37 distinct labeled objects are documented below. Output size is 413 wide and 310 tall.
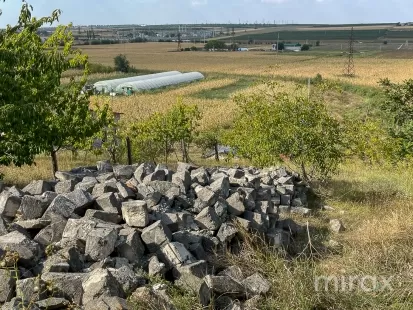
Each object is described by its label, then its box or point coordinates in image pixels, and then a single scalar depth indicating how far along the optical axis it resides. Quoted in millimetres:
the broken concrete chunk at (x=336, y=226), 9633
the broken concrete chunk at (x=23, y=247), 6034
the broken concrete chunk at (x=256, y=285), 5941
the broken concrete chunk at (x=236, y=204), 8625
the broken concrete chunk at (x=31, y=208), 7438
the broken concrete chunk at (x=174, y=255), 6441
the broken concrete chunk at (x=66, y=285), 5492
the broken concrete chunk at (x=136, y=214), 7145
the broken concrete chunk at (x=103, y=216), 7178
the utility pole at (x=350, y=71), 52603
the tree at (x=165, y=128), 16625
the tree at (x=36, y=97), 8727
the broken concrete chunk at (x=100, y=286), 5375
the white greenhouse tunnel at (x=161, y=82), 41500
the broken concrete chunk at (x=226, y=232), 7660
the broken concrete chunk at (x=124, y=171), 9805
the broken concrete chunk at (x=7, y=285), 5359
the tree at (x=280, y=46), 106062
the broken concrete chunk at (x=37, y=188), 8516
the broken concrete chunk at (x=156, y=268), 6129
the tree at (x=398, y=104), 19922
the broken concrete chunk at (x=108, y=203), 7551
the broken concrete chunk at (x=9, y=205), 7660
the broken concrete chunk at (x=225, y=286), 5885
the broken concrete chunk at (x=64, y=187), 8459
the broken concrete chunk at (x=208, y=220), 7824
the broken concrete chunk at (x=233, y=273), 6359
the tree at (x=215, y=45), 108750
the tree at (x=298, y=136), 12148
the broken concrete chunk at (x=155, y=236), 6742
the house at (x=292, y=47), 107938
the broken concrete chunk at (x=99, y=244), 6301
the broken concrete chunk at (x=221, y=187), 9094
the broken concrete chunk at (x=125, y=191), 8086
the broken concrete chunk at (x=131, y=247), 6504
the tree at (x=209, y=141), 20341
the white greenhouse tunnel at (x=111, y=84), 40250
